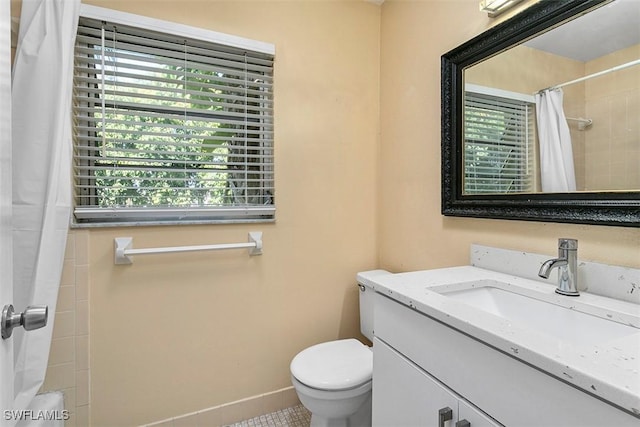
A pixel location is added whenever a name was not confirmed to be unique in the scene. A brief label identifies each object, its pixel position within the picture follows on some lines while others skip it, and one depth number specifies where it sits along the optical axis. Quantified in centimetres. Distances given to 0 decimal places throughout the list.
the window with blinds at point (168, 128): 131
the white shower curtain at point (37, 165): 101
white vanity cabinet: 53
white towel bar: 132
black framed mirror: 86
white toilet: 122
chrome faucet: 88
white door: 53
